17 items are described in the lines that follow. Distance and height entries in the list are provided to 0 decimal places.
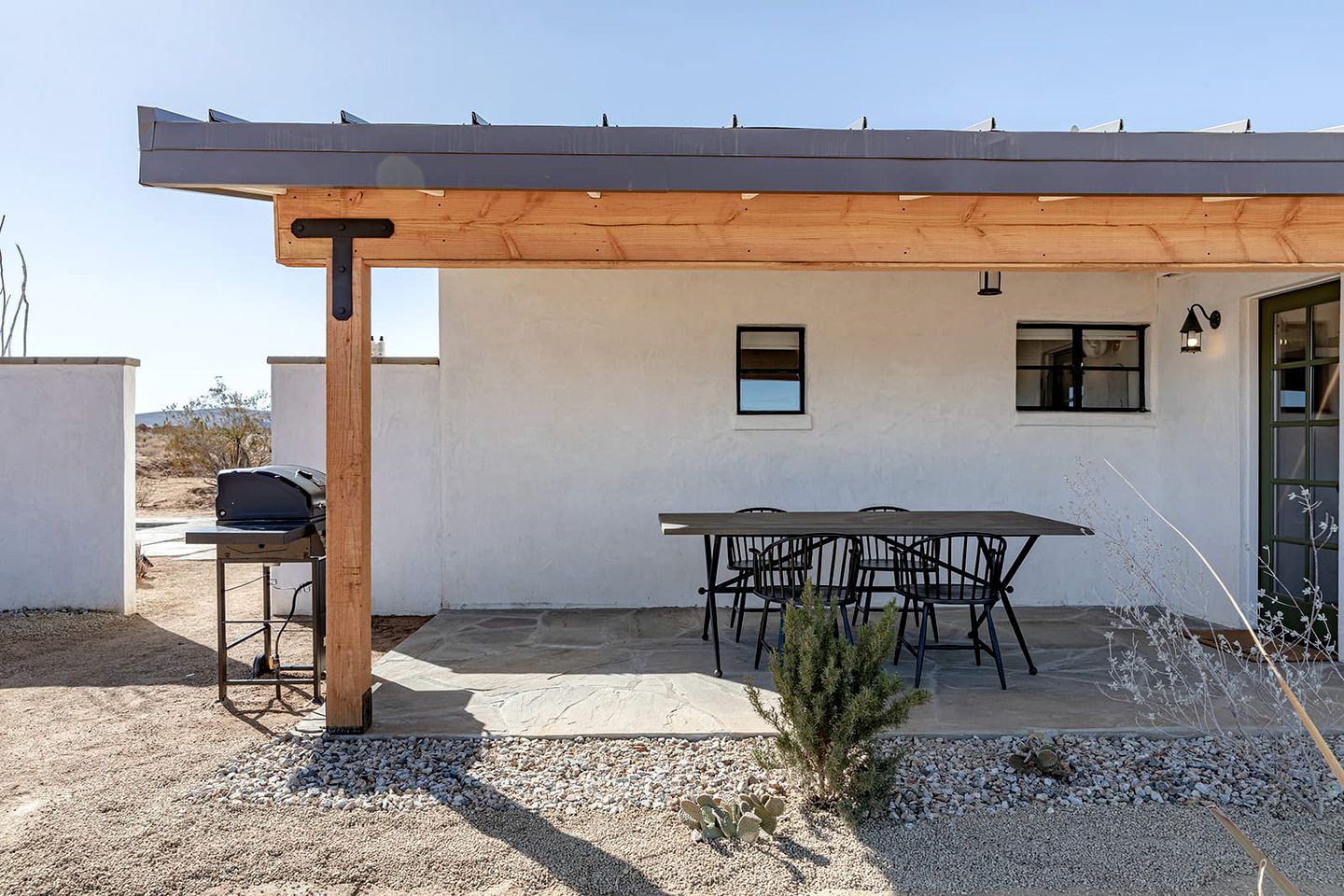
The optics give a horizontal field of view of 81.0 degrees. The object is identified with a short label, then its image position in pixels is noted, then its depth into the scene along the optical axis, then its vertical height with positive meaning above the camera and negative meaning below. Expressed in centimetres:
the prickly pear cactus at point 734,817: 264 -126
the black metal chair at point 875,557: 457 -74
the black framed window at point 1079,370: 639 +66
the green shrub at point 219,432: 1345 +31
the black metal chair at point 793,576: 420 -71
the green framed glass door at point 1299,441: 475 +6
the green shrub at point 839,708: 273 -90
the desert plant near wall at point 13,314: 1351 +236
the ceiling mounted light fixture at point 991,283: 597 +131
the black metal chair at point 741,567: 481 -76
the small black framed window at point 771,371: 631 +64
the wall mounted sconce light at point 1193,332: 564 +86
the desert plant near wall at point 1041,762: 311 -125
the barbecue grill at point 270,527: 383 -38
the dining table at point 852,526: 428 -43
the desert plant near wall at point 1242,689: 308 -122
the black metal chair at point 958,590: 412 -77
